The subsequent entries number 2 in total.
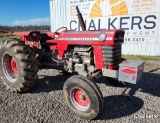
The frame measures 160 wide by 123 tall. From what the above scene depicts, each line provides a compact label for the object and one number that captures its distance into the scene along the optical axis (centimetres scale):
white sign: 550
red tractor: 218
